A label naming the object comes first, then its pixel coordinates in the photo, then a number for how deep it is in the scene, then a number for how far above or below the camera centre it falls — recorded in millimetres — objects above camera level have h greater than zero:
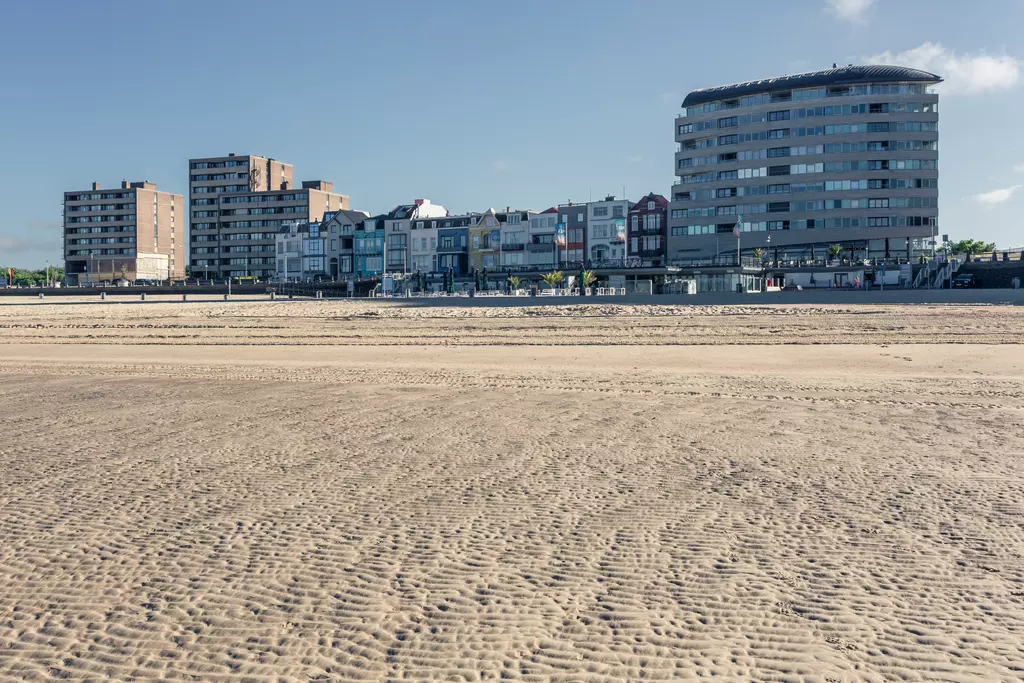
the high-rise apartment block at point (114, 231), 144125 +12437
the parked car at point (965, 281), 63697 +1906
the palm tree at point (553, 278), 77312 +2277
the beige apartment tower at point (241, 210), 139250 +15789
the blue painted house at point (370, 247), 106750 +7131
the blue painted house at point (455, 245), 101688 +7235
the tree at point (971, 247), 103088 +7670
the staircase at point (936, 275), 64688 +2430
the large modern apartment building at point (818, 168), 91312 +16008
